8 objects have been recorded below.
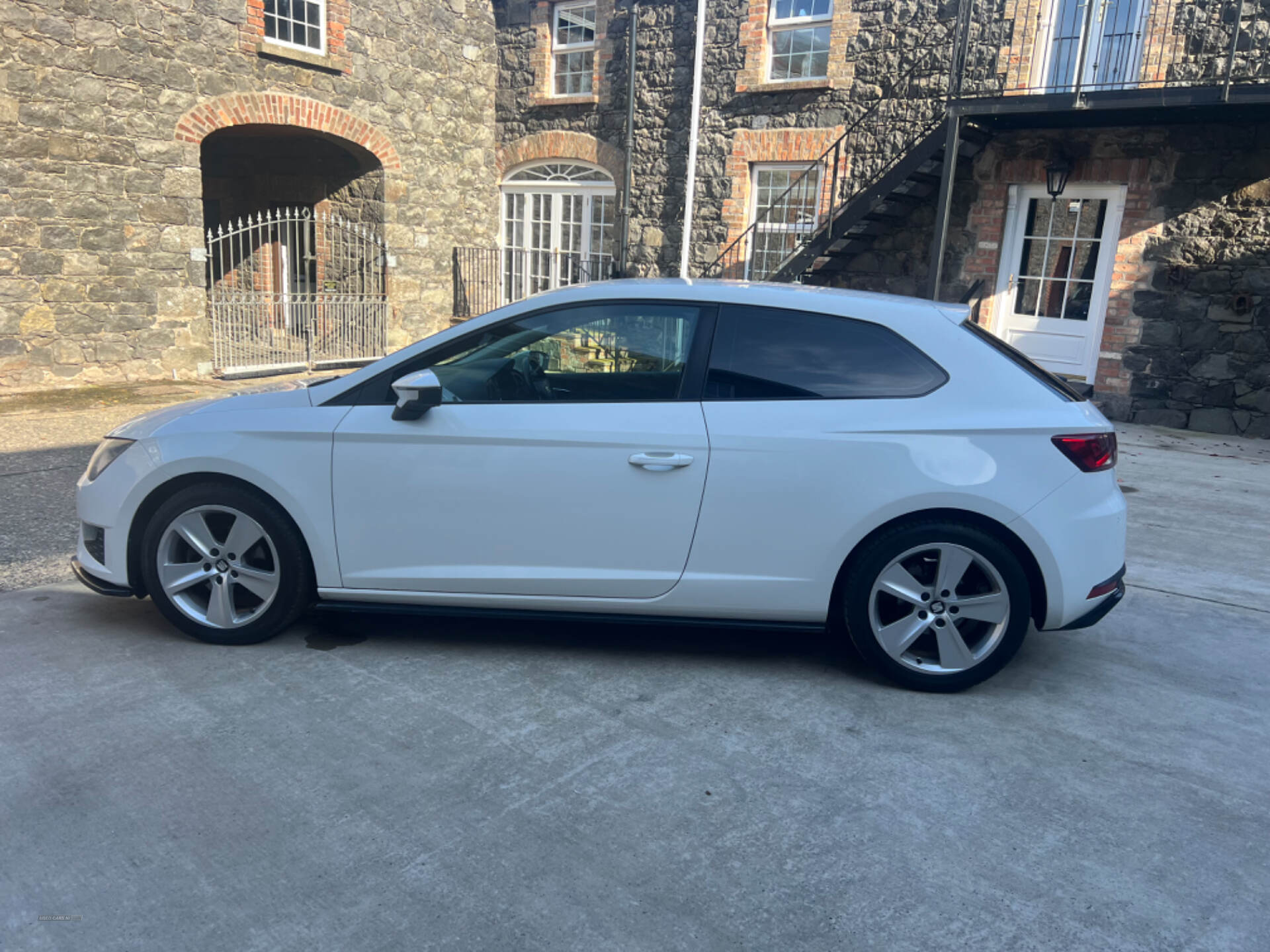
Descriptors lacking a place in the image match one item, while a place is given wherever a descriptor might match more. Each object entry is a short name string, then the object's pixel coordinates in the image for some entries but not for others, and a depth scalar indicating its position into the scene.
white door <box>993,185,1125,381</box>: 11.50
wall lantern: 11.16
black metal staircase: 11.48
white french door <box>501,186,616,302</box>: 15.63
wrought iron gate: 12.23
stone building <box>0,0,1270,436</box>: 10.52
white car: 3.83
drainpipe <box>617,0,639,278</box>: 14.33
